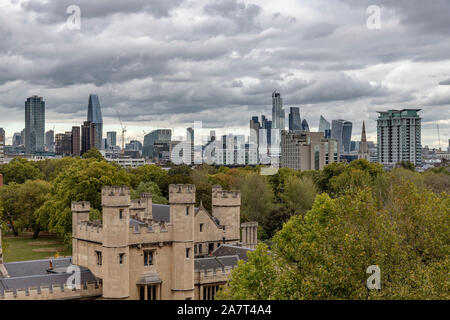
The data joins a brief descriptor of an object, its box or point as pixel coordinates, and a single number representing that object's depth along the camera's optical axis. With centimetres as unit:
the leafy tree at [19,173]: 15238
